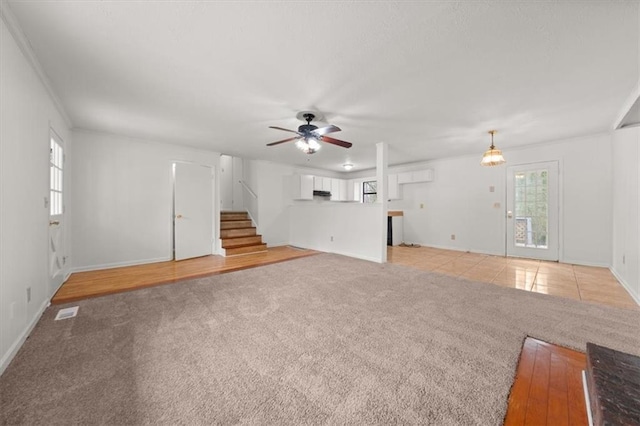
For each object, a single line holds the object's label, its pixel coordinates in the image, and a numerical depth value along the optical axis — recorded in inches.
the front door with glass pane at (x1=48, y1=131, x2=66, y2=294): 121.9
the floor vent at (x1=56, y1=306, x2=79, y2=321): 96.2
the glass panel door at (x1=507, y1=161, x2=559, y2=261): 191.8
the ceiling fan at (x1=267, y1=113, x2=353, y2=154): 132.8
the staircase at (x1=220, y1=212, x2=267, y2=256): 227.3
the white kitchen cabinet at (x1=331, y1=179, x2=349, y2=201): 329.1
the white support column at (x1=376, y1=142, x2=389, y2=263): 189.2
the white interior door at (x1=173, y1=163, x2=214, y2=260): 201.6
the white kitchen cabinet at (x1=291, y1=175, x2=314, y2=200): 284.1
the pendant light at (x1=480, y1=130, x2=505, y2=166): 169.6
